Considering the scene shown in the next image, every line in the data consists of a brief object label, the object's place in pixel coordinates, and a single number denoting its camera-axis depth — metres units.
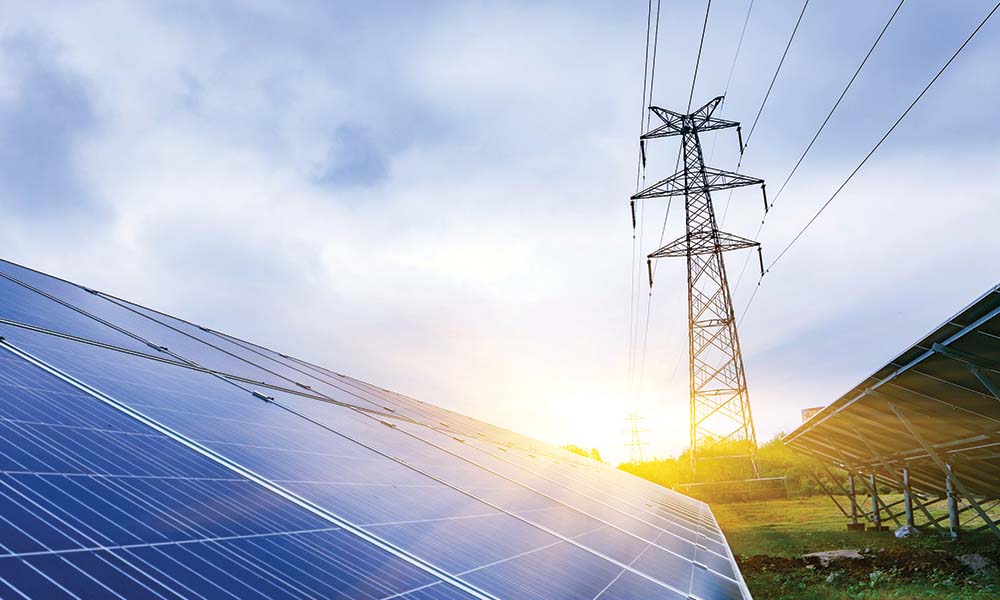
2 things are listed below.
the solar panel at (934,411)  12.42
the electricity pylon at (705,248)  40.06
